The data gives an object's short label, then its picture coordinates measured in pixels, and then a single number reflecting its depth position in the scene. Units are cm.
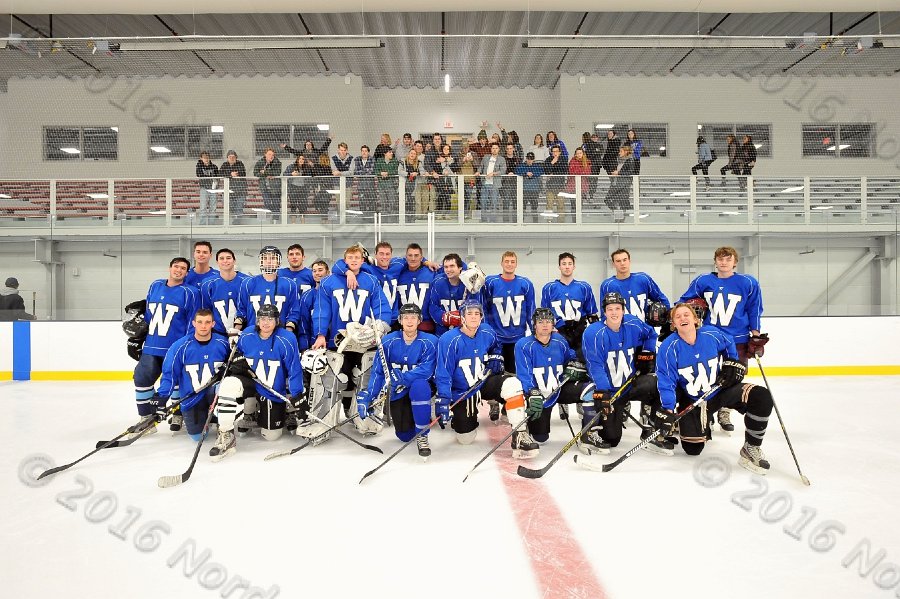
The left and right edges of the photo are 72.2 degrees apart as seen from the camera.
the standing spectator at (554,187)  742
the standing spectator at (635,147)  869
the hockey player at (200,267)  460
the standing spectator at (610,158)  866
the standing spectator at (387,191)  711
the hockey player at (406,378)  370
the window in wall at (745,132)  1146
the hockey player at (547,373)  370
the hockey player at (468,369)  372
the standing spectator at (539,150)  829
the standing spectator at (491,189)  739
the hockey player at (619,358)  362
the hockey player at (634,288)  448
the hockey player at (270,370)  377
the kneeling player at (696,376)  332
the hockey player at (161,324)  423
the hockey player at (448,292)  450
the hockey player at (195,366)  382
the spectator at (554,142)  839
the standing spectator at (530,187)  741
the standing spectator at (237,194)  717
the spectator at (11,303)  671
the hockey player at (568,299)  457
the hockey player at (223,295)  443
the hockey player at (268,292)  432
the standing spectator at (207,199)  696
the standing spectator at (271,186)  714
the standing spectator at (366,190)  717
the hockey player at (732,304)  415
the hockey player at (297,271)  491
